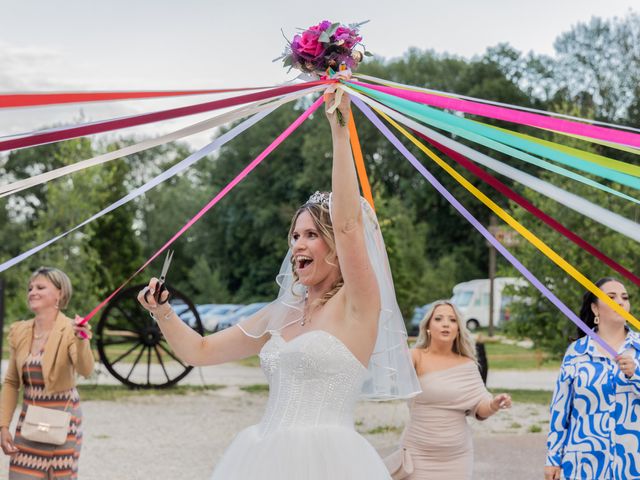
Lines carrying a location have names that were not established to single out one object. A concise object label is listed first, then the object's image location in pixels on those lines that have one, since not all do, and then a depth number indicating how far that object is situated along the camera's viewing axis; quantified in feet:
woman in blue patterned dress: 14.87
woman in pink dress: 16.99
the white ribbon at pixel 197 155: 10.06
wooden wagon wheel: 40.75
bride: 8.55
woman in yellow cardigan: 16.25
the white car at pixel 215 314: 92.11
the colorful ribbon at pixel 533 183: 8.66
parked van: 103.81
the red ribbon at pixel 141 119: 8.31
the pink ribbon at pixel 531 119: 8.75
